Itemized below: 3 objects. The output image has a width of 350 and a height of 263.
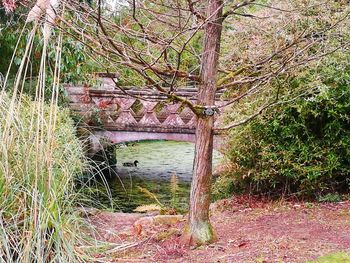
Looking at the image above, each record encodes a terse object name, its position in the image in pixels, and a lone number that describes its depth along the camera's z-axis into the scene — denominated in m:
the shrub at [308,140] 5.32
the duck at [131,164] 13.28
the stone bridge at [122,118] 9.57
